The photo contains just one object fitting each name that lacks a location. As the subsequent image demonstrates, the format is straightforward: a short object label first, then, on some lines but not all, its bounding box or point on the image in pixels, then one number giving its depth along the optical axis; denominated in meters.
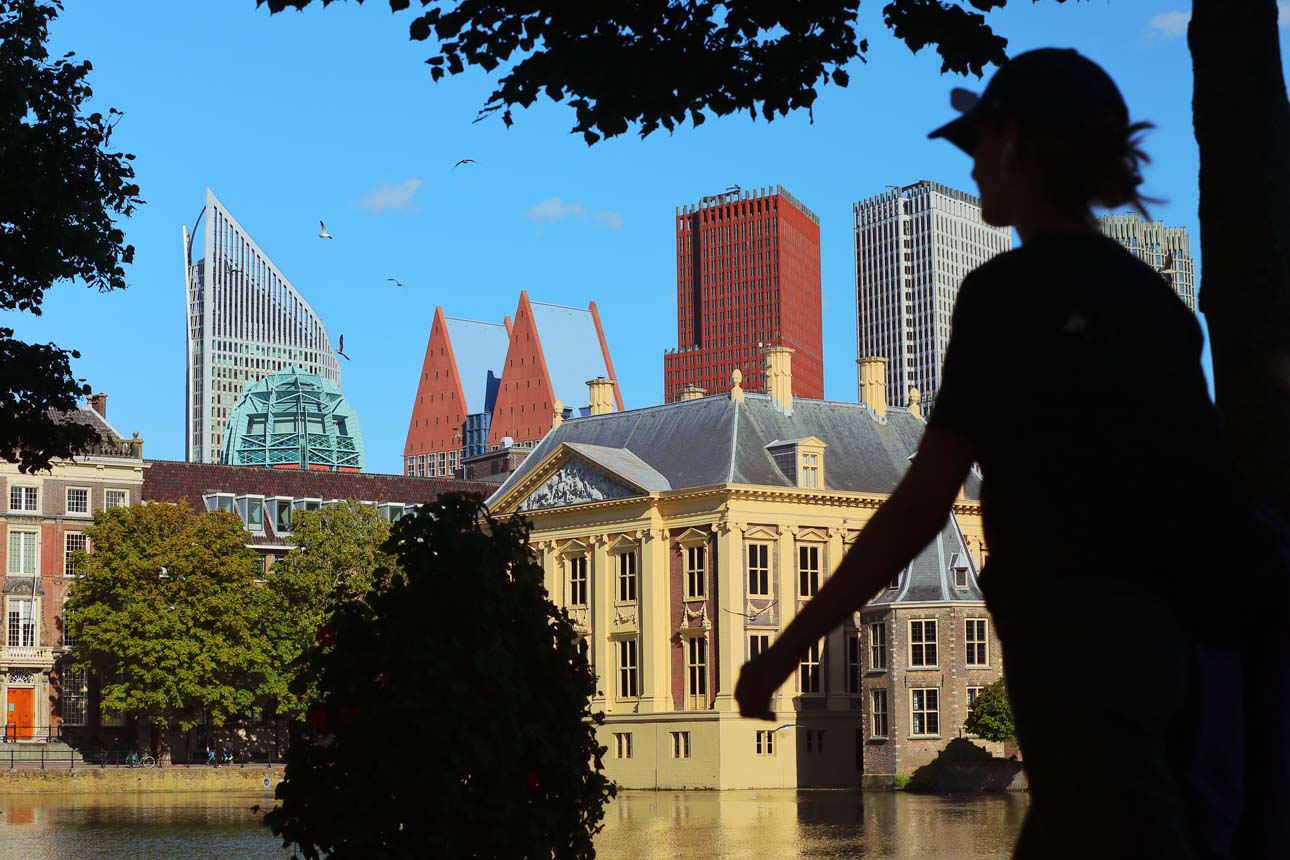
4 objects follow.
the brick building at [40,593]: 72.44
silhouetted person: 3.00
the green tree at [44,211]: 17.62
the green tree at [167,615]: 63.16
